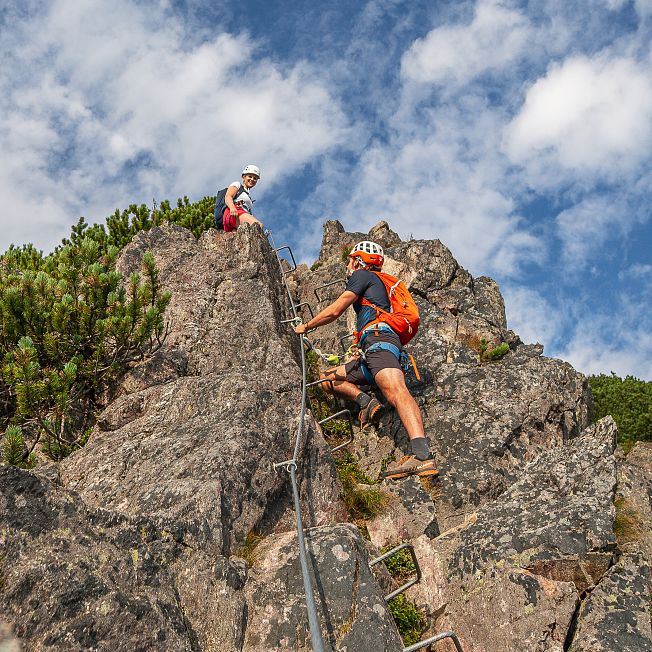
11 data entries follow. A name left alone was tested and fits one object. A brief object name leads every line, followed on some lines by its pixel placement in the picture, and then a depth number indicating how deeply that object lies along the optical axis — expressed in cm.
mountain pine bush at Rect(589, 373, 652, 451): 1584
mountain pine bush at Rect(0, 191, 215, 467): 805
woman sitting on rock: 1448
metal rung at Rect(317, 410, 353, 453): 931
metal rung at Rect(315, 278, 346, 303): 1420
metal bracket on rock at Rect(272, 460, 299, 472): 616
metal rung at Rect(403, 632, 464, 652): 491
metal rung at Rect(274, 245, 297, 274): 1563
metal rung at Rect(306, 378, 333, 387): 977
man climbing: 877
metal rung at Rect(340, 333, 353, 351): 1235
